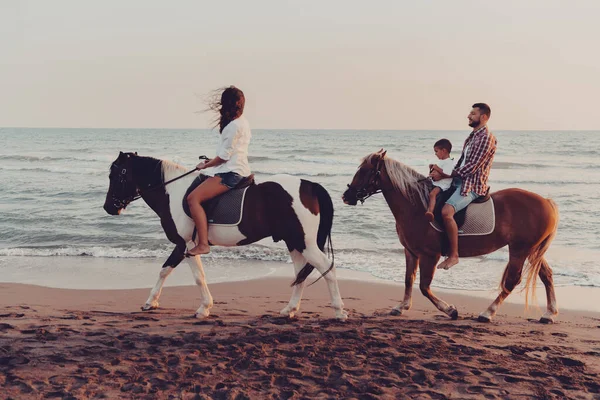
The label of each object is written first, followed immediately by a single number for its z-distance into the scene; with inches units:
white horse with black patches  240.2
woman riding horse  234.8
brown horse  248.4
